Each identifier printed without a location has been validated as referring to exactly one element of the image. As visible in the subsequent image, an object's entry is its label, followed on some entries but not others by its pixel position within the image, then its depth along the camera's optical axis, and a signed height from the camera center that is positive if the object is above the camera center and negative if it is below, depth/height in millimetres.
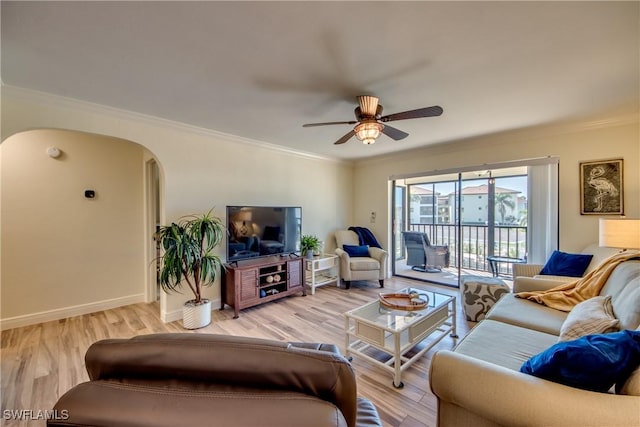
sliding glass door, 4613 -170
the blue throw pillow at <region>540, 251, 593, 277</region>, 2738 -553
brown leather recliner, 515 -395
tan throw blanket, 2037 -628
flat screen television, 3336 -242
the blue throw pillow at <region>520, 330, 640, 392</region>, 951 -557
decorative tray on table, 2238 -808
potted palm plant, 2719 -503
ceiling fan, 2133 +814
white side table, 4086 -972
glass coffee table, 1957 -973
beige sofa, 899 -715
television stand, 3182 -904
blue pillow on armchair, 4551 -646
